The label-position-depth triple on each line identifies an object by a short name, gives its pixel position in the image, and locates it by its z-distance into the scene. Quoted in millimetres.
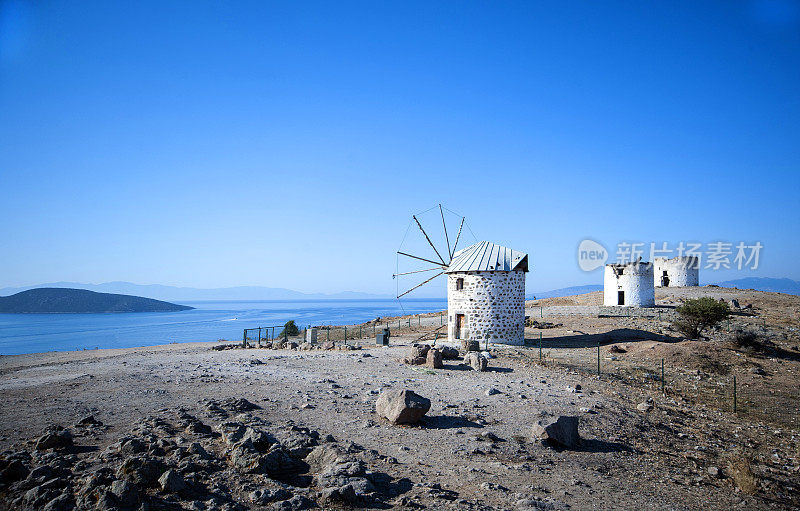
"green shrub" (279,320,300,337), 38547
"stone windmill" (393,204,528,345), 25359
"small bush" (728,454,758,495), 8336
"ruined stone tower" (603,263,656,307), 44094
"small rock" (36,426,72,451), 7980
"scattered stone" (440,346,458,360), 19750
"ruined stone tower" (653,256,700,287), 60438
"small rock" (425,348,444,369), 18047
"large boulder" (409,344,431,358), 19031
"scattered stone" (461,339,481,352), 22094
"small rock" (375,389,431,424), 10438
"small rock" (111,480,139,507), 6099
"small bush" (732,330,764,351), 23859
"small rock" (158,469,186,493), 6590
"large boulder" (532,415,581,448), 9523
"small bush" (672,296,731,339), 28500
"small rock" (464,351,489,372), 17734
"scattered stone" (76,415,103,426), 9539
